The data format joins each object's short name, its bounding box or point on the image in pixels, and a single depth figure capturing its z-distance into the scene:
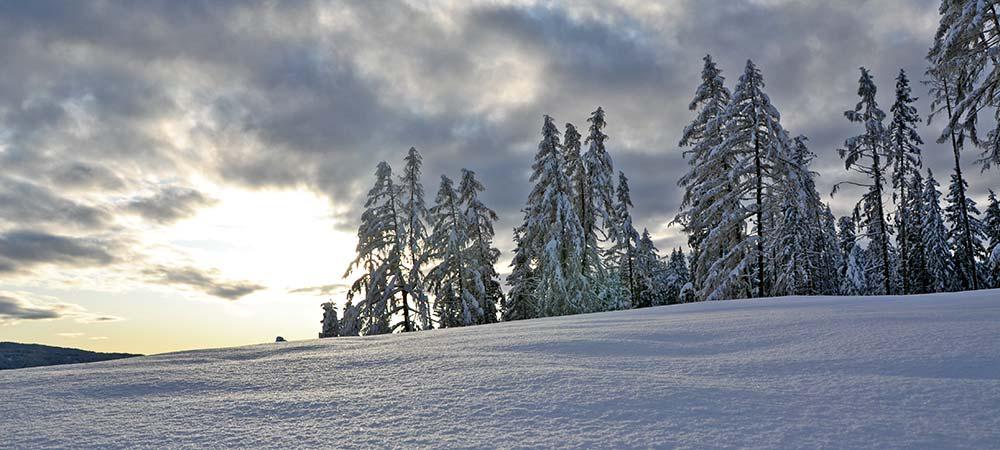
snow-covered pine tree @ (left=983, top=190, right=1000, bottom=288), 46.31
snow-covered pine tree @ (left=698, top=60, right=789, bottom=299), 22.42
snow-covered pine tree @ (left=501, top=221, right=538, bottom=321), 31.73
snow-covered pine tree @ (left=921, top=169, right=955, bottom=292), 44.47
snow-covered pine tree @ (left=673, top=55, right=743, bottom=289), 25.00
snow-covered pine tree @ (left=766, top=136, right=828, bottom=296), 22.64
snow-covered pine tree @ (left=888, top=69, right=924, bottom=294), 31.98
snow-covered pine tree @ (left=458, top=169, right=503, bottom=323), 30.84
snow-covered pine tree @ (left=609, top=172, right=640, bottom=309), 35.12
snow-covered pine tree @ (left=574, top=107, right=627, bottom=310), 29.05
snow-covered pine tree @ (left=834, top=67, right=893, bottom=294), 30.14
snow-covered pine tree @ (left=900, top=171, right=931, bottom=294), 44.84
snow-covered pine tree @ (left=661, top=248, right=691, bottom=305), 61.75
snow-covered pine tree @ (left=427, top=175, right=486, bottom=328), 28.77
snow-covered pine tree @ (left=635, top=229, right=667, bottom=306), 52.83
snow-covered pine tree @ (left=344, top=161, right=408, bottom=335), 26.64
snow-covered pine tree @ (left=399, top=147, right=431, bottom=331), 26.34
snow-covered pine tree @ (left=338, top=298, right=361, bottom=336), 27.19
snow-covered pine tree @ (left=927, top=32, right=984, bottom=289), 15.93
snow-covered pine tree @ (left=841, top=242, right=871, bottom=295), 47.62
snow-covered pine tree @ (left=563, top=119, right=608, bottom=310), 27.58
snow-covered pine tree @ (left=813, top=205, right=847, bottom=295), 48.91
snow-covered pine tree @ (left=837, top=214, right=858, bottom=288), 56.03
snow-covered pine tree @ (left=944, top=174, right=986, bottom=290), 43.34
